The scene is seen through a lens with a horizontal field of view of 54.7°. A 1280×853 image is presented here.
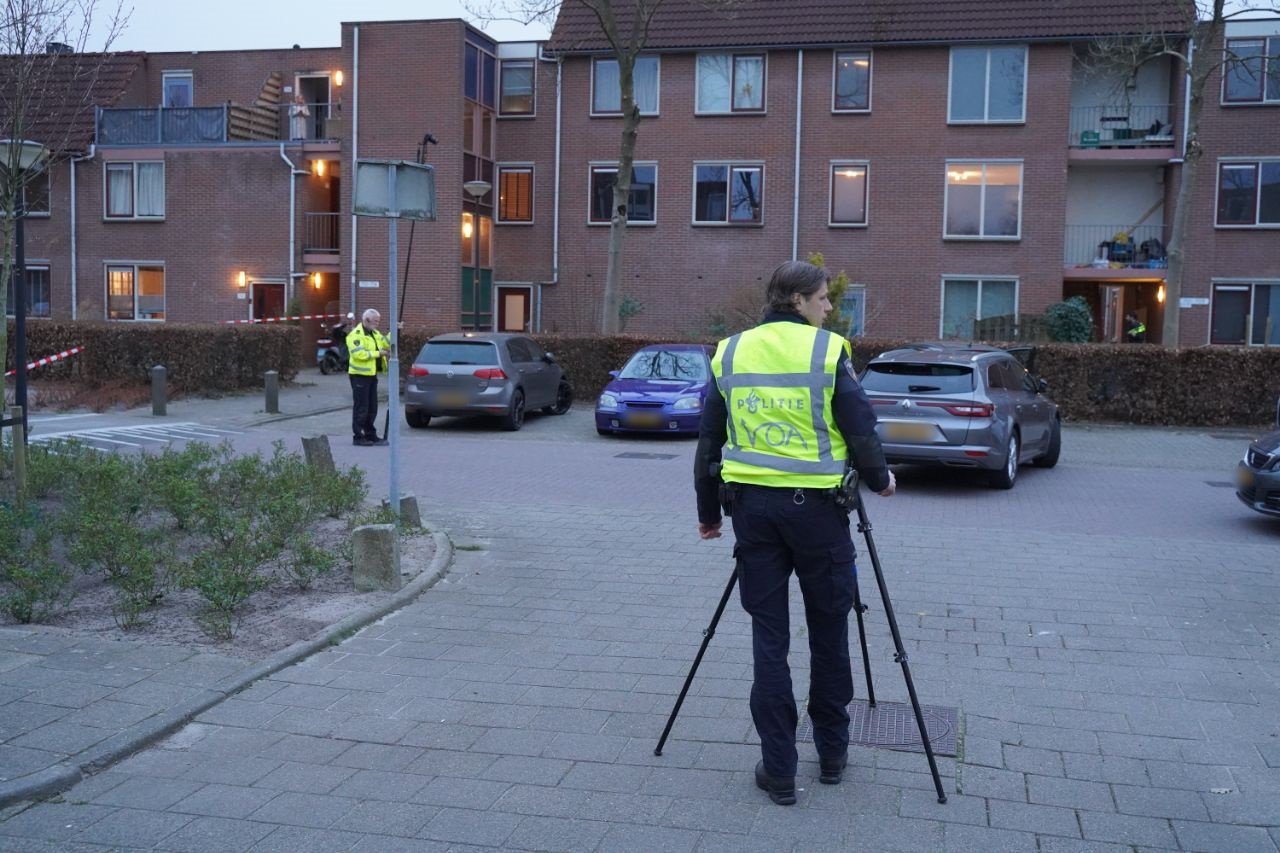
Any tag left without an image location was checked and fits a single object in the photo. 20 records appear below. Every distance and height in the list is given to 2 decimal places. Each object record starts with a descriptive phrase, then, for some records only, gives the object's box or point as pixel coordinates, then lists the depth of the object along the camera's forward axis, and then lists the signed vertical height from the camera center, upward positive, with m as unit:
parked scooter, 28.47 -0.76
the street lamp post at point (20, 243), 9.65 +0.54
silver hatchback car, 18.27 -0.88
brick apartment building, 29.14 +3.60
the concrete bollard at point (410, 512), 9.73 -1.52
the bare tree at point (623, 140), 25.31 +3.78
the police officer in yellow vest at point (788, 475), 4.48 -0.54
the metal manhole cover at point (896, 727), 5.15 -1.71
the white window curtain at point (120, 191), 32.34 +3.21
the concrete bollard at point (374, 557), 7.60 -1.46
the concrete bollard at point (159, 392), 19.16 -1.19
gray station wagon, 12.55 -0.82
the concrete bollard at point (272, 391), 19.88 -1.20
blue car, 17.69 -1.05
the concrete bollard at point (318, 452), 11.56 -1.26
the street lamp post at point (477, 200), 25.78 +2.63
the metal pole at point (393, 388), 9.26 -0.55
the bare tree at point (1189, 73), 22.78 +4.79
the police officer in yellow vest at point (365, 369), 16.12 -0.66
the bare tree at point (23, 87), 9.88 +1.89
